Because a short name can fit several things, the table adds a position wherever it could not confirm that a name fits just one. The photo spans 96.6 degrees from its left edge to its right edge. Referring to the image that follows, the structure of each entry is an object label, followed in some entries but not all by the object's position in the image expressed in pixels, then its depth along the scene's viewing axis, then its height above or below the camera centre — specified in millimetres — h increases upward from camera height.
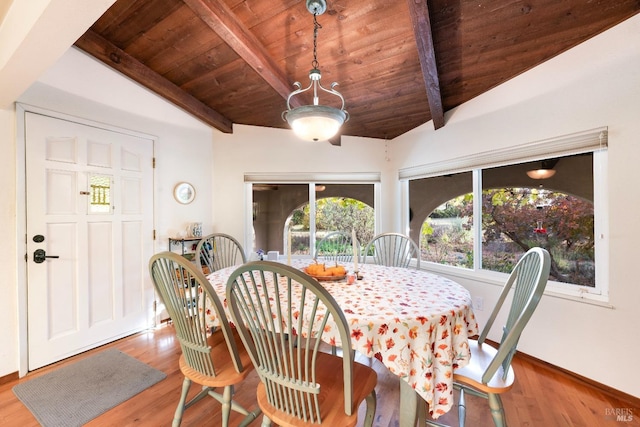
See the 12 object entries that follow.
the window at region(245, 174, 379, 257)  3686 +17
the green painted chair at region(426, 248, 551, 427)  1137 -631
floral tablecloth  1108 -520
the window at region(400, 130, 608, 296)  2018 -18
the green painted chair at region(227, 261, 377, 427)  974 -608
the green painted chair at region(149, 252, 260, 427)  1250 -555
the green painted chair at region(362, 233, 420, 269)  2482 -426
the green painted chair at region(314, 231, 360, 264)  2732 -350
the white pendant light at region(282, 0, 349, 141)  1514 +511
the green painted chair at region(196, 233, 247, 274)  2295 -389
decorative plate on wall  3102 +230
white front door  2113 -180
